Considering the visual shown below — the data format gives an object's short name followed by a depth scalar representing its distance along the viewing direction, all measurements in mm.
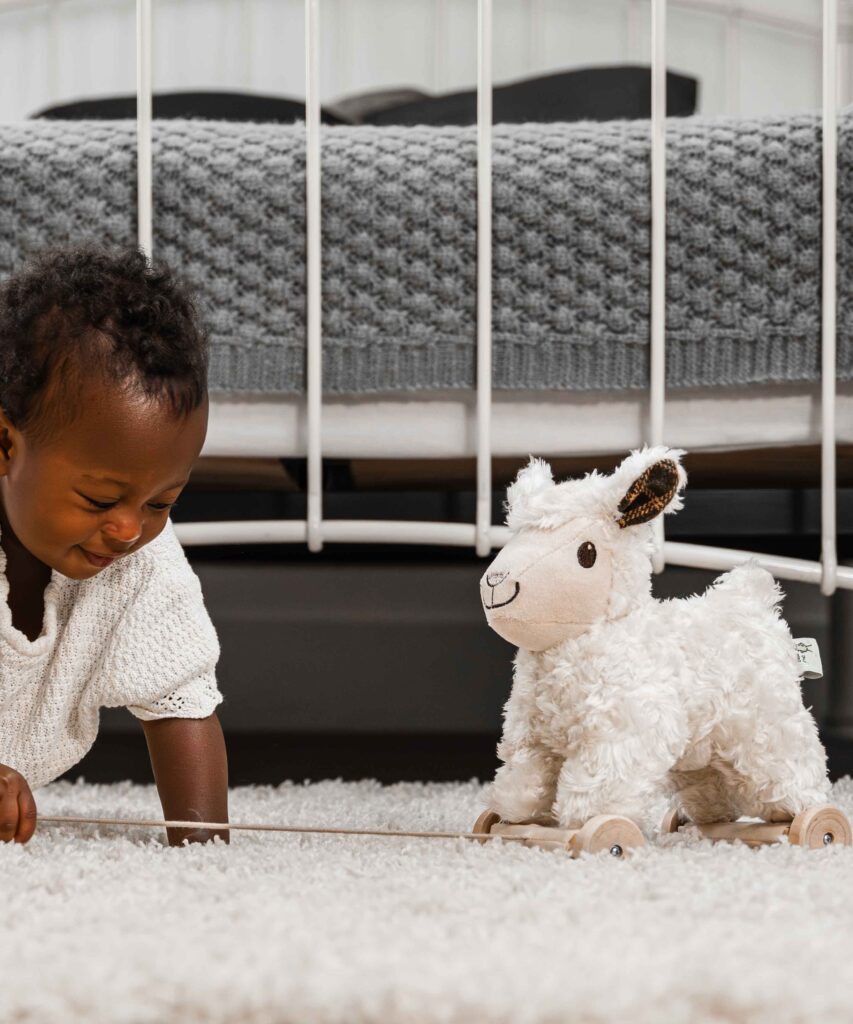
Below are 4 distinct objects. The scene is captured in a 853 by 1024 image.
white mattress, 1628
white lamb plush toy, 1413
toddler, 1418
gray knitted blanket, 1606
